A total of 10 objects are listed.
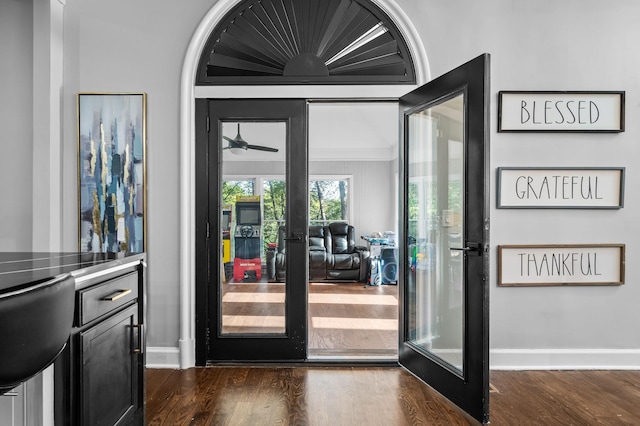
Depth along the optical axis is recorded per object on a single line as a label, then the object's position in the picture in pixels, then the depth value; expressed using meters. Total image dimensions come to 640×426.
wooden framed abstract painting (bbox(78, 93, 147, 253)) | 2.88
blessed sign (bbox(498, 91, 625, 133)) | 2.90
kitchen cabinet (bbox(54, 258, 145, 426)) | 1.31
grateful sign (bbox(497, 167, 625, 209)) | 2.90
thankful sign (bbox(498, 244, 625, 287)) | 2.90
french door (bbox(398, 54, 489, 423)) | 2.14
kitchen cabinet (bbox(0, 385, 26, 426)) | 1.22
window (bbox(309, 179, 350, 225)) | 8.42
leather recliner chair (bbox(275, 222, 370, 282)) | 6.71
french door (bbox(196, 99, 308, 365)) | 2.96
